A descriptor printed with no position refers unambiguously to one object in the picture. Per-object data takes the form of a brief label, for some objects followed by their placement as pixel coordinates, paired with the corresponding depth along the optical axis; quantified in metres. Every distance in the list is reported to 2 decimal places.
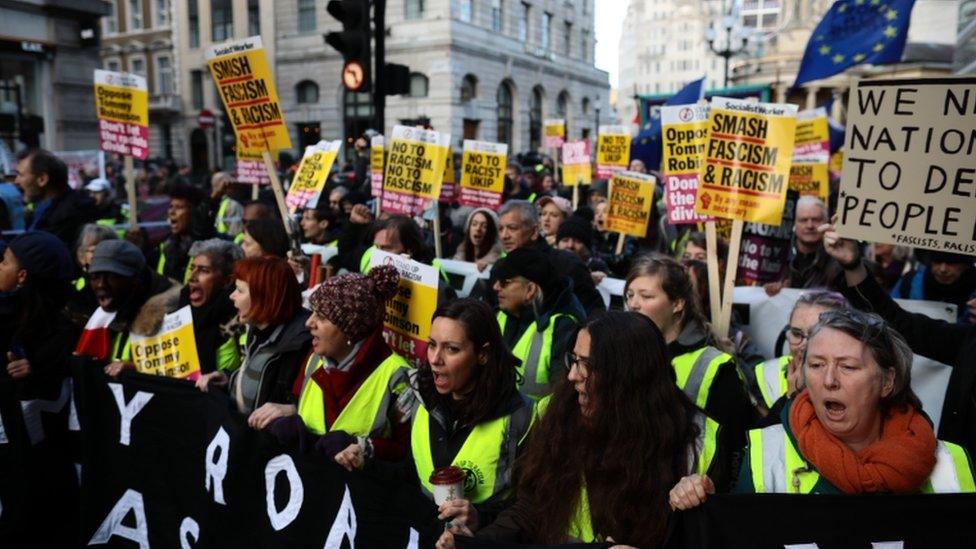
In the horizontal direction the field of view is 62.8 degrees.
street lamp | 23.00
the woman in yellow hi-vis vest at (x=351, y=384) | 3.18
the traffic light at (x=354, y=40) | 7.62
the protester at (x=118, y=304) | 4.18
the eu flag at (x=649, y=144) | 13.97
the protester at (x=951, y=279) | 4.88
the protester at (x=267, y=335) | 3.60
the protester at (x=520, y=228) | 5.56
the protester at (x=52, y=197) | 6.72
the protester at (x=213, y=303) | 4.23
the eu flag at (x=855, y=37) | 7.34
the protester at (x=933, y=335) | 3.08
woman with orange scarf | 2.25
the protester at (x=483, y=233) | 6.23
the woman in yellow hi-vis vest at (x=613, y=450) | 2.41
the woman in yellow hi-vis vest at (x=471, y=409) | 2.81
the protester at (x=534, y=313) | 3.89
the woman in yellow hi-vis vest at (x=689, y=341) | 3.18
